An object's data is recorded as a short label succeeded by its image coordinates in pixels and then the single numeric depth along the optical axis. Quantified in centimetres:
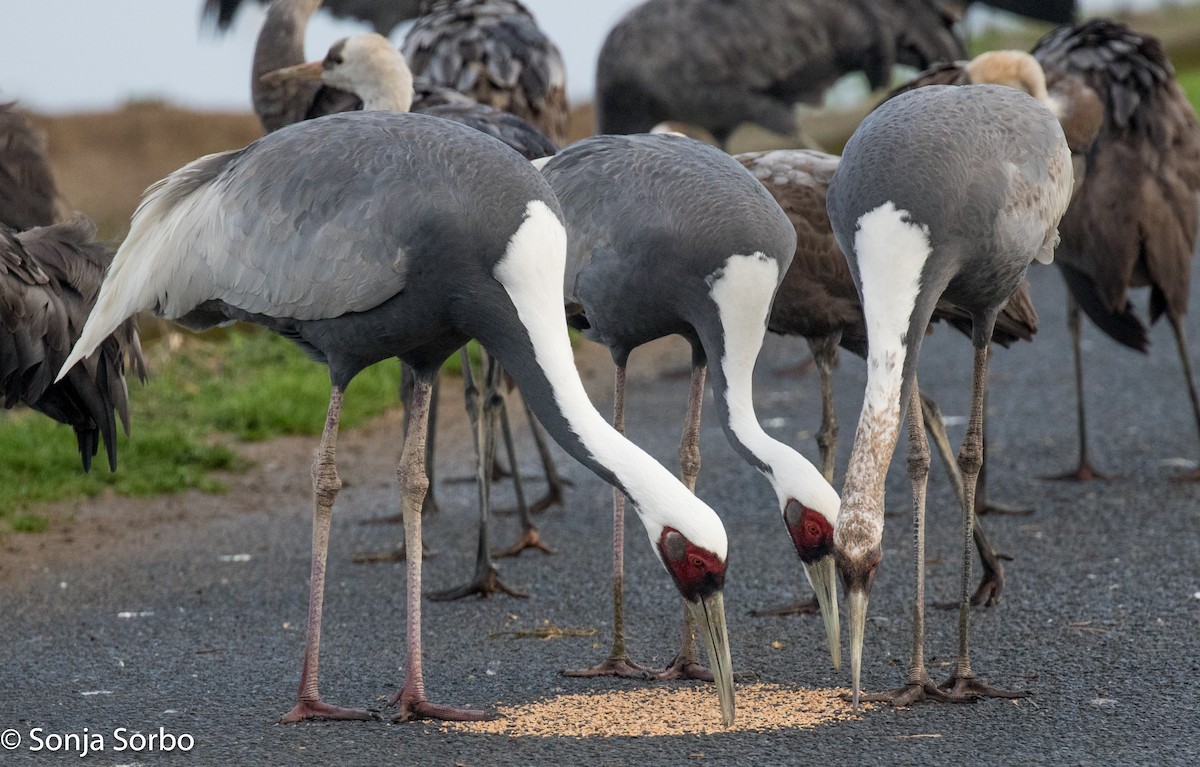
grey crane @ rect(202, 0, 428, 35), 2108
